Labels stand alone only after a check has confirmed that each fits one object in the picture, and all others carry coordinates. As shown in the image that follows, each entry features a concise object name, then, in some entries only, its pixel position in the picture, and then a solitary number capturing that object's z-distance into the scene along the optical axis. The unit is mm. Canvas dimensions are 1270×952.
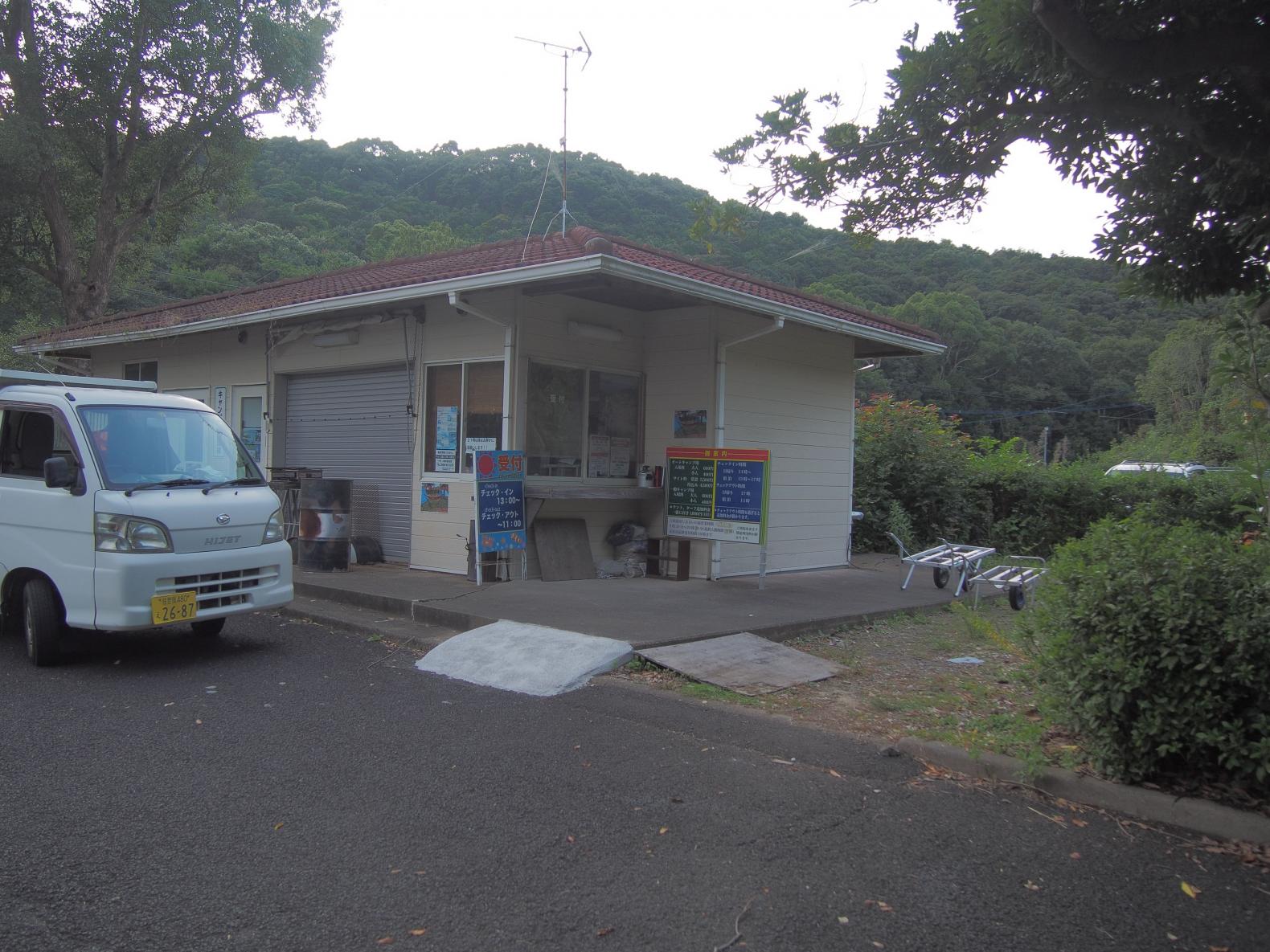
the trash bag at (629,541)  11070
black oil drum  10727
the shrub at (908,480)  14859
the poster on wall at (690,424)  10938
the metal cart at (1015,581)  10078
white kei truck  6469
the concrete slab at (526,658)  6410
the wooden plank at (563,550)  10375
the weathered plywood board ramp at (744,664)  6488
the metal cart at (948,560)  10477
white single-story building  10328
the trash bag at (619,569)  10945
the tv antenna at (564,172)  10789
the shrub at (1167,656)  3943
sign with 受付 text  9641
